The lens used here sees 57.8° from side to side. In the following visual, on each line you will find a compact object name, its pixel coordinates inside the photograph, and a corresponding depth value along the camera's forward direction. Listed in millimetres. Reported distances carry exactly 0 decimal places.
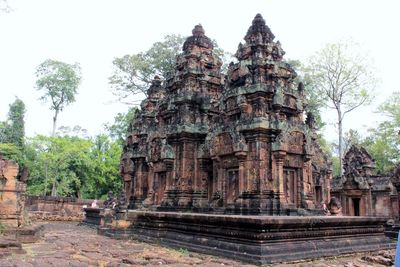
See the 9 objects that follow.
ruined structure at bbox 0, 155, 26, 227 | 9609
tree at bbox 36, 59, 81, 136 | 37969
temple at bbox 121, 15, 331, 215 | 9836
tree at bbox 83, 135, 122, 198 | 30531
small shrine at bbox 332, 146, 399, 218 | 18047
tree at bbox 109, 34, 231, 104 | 30094
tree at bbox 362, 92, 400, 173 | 35219
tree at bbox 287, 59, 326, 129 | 30453
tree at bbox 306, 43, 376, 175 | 29562
